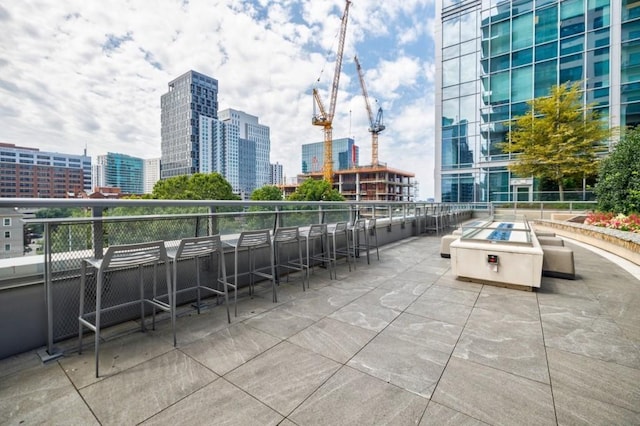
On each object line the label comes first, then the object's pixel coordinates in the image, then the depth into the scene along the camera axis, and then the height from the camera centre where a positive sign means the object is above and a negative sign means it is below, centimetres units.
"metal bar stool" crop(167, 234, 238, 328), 260 -42
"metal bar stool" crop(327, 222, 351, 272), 504 -46
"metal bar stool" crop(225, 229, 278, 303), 334 -44
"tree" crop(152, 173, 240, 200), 3253 +243
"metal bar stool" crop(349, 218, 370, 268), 564 -63
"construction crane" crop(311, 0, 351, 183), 5244 +2195
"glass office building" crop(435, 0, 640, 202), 1692 +945
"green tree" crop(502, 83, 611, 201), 1502 +370
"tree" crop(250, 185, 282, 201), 3828 +183
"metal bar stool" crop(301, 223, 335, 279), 448 -67
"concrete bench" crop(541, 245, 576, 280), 442 -98
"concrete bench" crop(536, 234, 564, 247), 522 -73
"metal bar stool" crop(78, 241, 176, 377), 210 -45
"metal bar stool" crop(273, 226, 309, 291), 390 -47
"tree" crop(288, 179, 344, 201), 4453 +248
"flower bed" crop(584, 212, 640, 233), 629 -48
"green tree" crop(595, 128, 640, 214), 752 +74
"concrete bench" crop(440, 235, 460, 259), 582 -88
